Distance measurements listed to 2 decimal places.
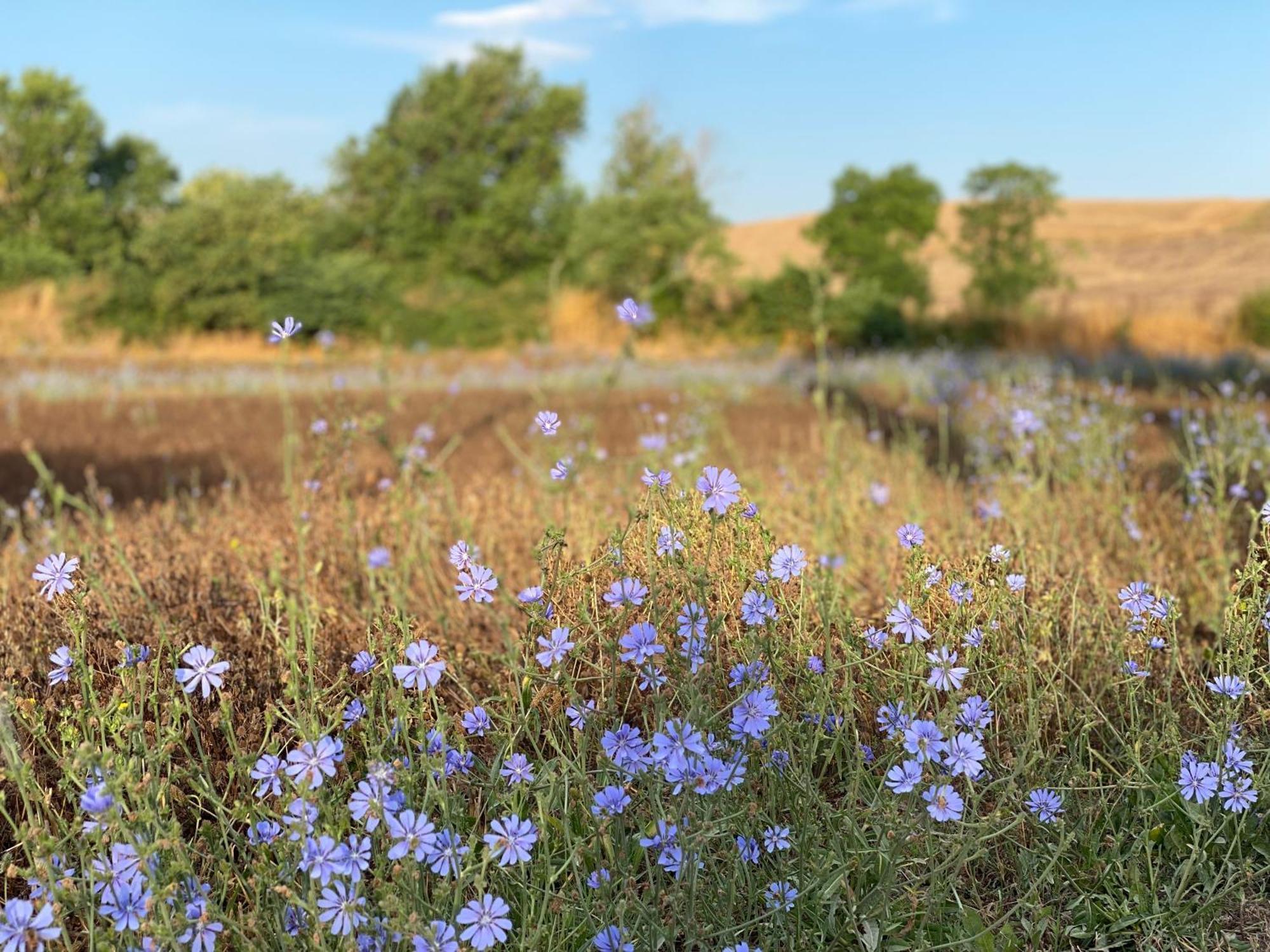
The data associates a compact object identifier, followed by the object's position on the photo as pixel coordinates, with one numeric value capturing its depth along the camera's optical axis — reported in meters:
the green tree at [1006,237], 18.62
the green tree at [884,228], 20.59
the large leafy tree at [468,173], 27.38
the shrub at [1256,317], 17.42
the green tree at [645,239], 21.50
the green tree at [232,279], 21.00
